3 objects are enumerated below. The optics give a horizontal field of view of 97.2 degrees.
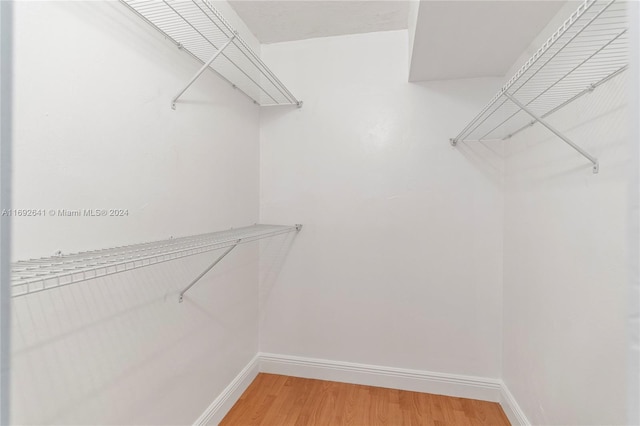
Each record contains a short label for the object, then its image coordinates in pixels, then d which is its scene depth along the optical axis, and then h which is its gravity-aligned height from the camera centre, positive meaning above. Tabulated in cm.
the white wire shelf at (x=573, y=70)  67 +46
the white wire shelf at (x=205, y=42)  97 +70
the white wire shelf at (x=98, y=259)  52 -12
